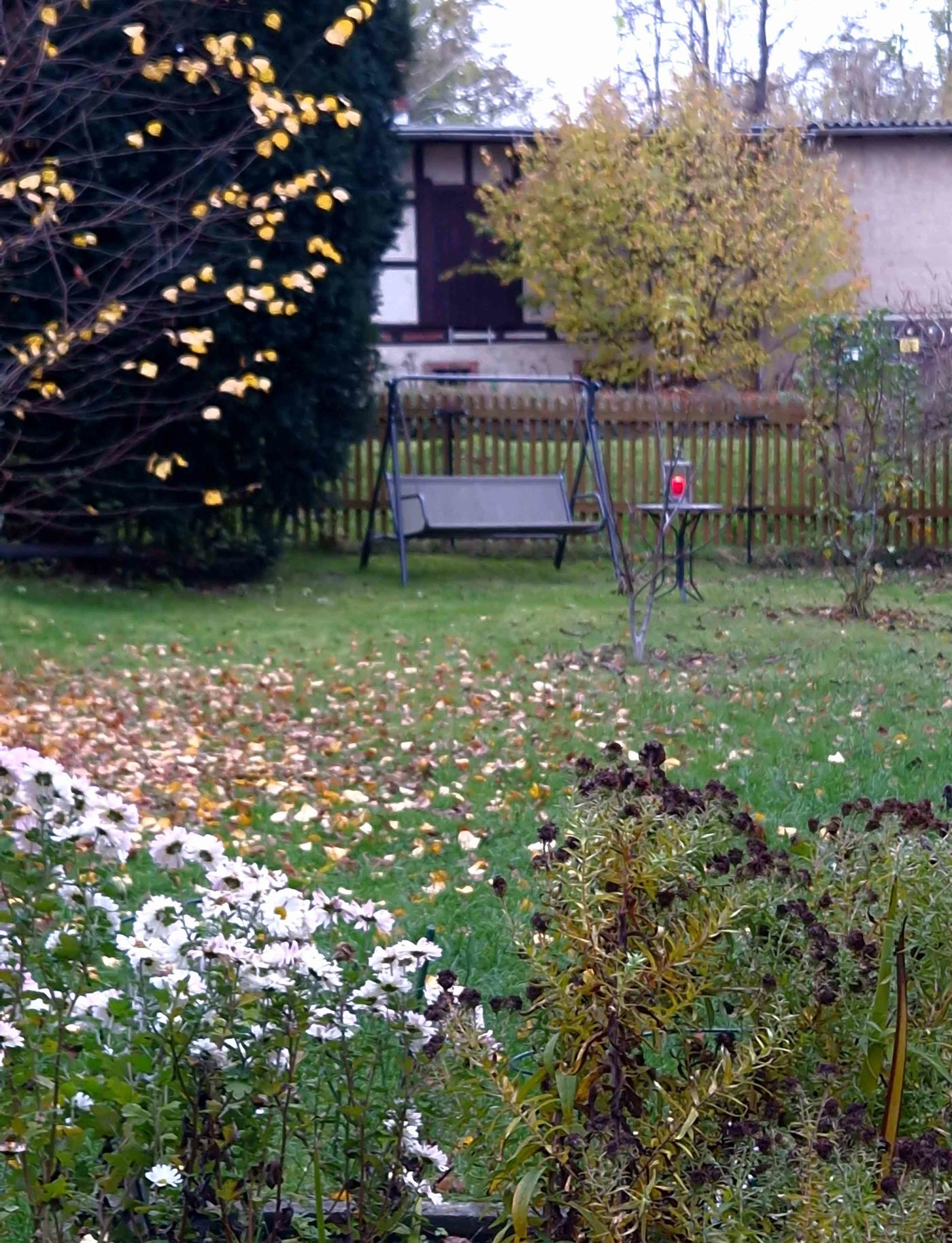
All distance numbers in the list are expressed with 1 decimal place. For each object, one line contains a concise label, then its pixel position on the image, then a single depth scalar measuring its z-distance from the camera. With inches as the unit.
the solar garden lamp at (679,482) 337.4
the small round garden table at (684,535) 416.2
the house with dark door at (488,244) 980.6
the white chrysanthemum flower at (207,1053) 79.7
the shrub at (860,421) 417.4
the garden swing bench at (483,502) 480.7
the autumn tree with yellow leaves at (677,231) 854.5
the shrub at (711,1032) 75.0
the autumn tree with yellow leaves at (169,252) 296.5
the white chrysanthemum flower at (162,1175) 74.1
